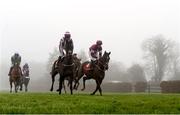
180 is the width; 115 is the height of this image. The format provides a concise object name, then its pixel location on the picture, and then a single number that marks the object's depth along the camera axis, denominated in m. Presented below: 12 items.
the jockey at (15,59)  34.69
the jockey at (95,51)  27.56
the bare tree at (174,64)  99.03
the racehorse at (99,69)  27.36
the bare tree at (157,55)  95.94
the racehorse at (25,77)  46.47
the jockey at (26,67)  45.44
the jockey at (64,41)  26.16
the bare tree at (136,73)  90.62
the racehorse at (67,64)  26.22
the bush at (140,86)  61.89
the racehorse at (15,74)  35.59
